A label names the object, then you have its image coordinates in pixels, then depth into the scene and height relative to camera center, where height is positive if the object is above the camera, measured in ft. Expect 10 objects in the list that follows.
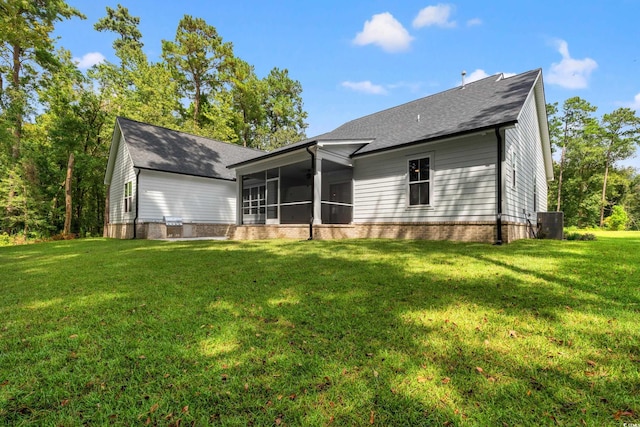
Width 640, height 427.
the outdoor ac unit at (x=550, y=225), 32.32 -1.02
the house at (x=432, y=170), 26.89 +5.37
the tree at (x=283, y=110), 106.22 +40.84
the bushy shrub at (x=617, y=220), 78.18 -1.06
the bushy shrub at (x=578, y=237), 33.60 -2.47
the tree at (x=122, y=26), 95.14 +63.71
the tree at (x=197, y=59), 85.10 +48.02
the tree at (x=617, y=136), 95.40 +27.00
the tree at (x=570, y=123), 97.91 +32.92
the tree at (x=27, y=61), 48.79 +31.98
